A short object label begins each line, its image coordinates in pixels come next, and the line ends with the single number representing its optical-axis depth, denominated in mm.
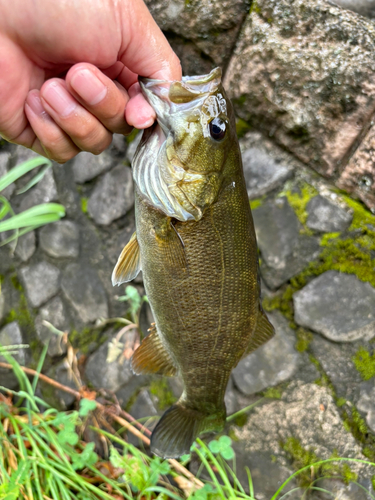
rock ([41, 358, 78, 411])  432
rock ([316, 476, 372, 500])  312
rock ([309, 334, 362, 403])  325
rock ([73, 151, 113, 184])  417
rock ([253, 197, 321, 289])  344
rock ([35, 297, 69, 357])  435
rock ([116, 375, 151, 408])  415
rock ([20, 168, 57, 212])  430
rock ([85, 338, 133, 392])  420
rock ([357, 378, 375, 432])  312
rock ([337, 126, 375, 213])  304
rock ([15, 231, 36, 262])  437
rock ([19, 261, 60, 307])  436
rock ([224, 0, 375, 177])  294
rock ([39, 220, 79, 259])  429
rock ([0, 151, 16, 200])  440
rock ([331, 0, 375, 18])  315
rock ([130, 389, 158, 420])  406
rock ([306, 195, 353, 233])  328
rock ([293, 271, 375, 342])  320
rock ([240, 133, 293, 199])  353
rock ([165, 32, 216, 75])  354
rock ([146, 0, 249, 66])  328
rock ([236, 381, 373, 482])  324
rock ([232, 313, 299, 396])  350
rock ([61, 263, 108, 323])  427
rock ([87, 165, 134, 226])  411
